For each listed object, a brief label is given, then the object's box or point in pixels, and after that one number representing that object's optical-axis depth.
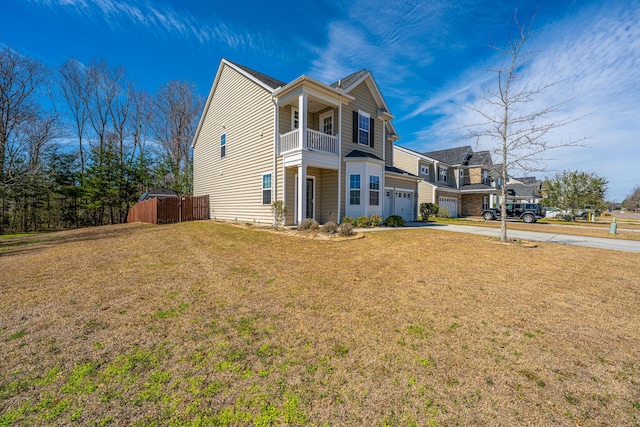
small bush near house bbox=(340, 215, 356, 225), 11.81
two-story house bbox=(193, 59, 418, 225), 11.33
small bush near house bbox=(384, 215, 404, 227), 13.18
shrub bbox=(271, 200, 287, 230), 11.21
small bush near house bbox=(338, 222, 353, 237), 9.09
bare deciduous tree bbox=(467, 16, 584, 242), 8.33
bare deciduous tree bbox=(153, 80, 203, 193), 26.52
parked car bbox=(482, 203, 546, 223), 20.95
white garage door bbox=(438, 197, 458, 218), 25.42
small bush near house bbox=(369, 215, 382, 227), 12.48
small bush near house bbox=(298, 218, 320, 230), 10.05
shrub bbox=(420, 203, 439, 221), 20.73
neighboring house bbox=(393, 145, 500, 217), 24.83
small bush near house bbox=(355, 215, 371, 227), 12.12
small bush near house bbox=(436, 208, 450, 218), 22.69
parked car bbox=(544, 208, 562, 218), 25.61
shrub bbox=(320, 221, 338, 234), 9.52
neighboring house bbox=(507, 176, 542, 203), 35.31
